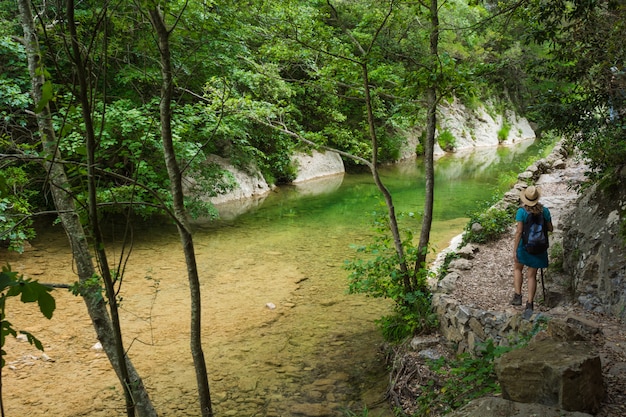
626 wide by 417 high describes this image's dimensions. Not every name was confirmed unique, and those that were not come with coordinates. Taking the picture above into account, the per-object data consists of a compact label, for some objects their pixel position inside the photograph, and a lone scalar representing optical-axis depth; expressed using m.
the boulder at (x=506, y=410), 3.11
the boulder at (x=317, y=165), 21.03
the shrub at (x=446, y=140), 30.06
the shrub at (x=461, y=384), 4.14
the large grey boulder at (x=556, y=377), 3.21
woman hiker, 5.39
